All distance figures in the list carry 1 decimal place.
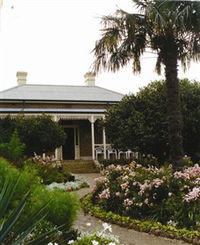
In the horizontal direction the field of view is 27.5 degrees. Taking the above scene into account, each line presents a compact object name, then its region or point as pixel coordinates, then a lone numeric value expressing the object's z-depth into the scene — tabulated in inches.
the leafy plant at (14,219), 96.9
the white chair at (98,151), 1005.3
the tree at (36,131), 748.0
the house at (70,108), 1023.0
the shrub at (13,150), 548.1
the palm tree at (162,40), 439.8
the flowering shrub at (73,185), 541.6
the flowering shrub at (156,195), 310.2
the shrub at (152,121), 681.6
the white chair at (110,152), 999.6
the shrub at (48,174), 562.6
